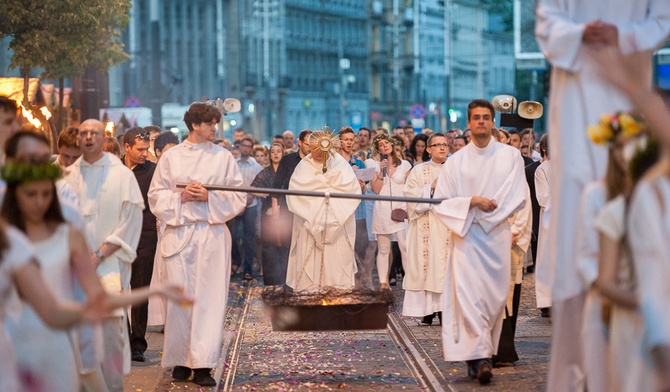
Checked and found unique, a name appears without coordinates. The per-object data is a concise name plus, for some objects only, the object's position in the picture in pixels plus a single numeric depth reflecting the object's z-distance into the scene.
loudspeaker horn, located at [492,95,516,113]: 27.31
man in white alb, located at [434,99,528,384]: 11.43
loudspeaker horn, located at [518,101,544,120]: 25.19
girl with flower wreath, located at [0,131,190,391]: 6.62
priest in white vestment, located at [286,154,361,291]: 15.88
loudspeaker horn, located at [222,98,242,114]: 26.00
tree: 25.30
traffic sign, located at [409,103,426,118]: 55.89
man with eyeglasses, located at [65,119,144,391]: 9.81
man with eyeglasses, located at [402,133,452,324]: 16.06
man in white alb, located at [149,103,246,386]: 11.94
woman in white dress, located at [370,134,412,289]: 19.61
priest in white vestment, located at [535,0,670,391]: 7.57
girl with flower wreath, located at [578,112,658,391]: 5.98
